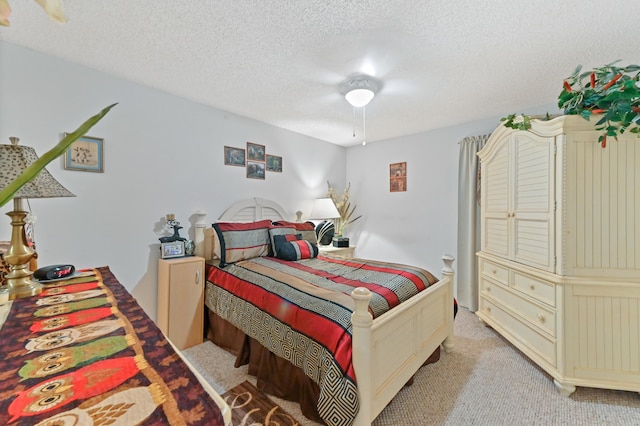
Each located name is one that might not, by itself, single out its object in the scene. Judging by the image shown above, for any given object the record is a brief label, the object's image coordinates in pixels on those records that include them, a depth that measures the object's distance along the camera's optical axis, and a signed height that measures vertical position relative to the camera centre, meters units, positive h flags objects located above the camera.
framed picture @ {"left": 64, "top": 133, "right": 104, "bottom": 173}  2.10 +0.46
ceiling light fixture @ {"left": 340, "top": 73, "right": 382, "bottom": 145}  2.21 +1.07
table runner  0.53 -0.40
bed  1.36 -0.71
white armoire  1.77 -0.34
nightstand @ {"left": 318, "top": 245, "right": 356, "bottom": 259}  3.58 -0.55
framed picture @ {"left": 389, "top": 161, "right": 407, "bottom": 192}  3.95 +0.51
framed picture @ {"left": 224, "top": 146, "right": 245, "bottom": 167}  3.07 +0.66
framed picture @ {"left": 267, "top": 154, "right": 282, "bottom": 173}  3.50 +0.65
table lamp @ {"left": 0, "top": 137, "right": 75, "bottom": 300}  0.99 +0.00
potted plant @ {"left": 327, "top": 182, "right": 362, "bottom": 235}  4.27 +0.03
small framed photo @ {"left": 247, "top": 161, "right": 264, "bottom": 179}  3.29 +0.53
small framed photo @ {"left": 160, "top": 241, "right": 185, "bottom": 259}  2.49 -0.36
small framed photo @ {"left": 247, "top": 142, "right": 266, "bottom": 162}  3.28 +0.76
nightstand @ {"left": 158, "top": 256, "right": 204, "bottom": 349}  2.34 -0.80
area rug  1.56 -1.24
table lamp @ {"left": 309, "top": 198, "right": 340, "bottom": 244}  3.80 -0.01
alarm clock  1.42 -0.33
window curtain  3.21 -0.12
